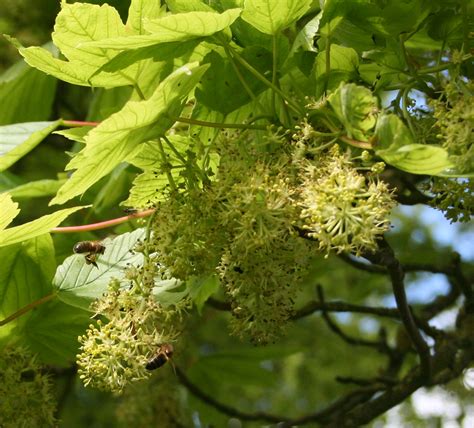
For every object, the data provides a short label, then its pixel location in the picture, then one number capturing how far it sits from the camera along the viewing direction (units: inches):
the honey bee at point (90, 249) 23.5
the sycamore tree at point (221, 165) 20.2
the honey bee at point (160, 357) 21.5
